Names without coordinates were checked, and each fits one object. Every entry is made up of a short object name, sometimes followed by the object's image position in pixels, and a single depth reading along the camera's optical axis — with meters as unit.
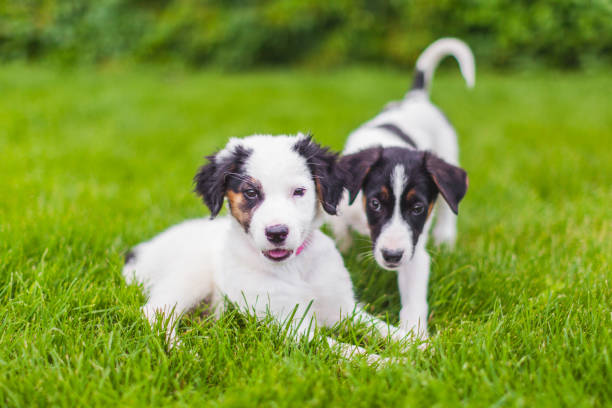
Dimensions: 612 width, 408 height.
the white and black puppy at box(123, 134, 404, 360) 2.32
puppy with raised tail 2.62
